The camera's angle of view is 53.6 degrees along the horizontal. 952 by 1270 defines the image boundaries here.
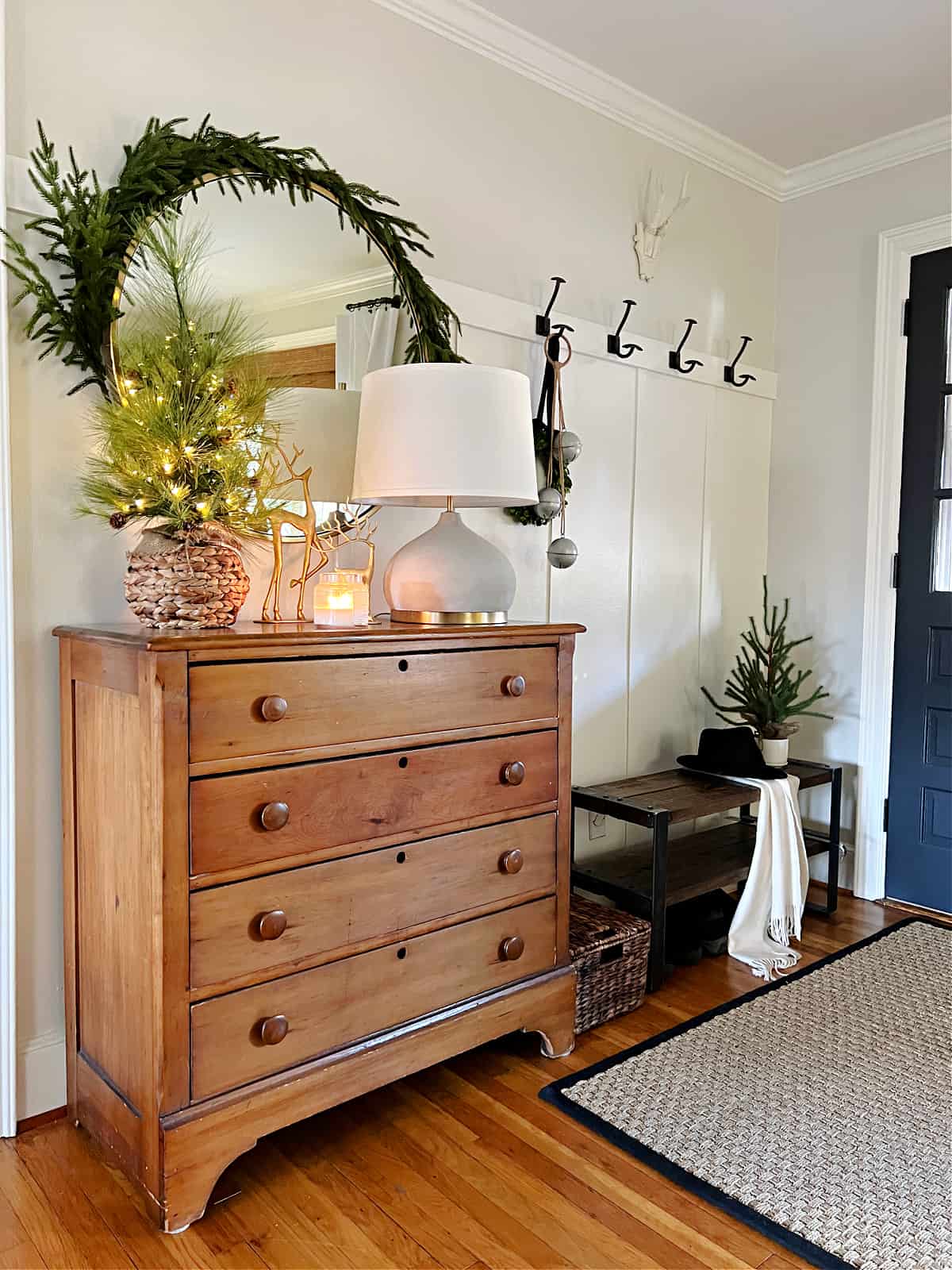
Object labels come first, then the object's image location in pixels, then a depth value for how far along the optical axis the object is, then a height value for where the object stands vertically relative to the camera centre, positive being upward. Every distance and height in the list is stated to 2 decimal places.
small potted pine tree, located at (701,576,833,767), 3.17 -0.39
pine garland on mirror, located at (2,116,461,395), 1.83 +0.71
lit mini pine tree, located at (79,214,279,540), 1.85 +0.32
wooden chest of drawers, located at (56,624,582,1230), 1.58 -0.55
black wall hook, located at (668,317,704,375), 3.19 +0.75
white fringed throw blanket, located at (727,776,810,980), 2.76 -0.92
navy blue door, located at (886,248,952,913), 3.18 -0.12
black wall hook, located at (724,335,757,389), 3.41 +0.76
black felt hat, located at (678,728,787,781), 2.97 -0.56
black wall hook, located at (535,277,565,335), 2.77 +0.76
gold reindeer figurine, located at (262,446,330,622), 1.95 +0.09
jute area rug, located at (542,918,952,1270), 1.65 -1.10
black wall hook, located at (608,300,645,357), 2.98 +0.75
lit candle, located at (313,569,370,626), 1.93 -0.05
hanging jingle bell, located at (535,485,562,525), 2.70 +0.22
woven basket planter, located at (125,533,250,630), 1.78 -0.01
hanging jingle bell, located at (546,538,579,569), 2.74 +0.08
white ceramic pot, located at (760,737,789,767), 3.16 -0.56
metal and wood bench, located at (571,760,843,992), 2.56 -0.86
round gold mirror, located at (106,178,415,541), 2.05 +0.63
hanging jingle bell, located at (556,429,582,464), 2.71 +0.39
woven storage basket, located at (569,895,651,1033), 2.30 -0.95
